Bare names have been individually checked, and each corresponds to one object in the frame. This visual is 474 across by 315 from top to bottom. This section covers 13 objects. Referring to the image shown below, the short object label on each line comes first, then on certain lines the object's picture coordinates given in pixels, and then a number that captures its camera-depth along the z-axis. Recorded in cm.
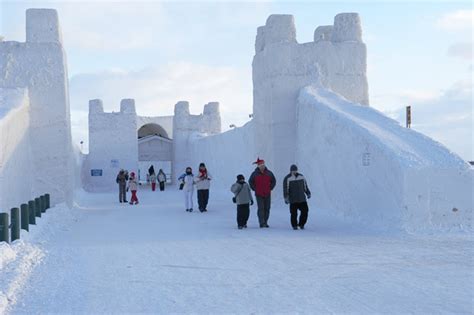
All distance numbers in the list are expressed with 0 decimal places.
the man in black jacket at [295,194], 1167
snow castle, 1097
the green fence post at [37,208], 1358
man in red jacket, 1233
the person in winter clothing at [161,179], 3096
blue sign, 3338
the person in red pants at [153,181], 3133
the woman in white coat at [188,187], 1682
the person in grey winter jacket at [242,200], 1227
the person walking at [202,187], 1664
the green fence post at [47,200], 1587
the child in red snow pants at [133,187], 2064
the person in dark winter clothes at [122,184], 2144
